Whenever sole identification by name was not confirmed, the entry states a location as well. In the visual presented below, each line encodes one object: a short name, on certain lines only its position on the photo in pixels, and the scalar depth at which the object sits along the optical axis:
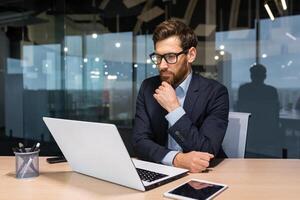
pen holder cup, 1.18
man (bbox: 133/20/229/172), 1.33
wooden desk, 0.98
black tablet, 0.95
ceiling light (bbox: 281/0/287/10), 4.13
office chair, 1.72
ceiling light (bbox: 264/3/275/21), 4.22
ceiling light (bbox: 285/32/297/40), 4.22
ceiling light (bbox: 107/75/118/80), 5.03
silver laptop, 0.96
